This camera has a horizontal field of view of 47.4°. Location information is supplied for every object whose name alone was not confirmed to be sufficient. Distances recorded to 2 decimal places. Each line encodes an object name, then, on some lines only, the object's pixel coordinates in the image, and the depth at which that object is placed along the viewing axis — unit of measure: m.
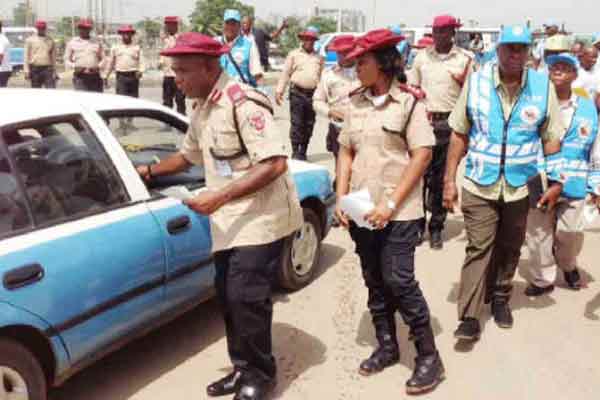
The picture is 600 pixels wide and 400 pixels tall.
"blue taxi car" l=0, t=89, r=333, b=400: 2.79
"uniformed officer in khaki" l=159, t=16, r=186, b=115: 11.07
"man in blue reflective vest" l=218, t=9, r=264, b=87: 8.16
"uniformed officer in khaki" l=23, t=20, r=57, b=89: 12.41
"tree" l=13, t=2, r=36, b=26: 99.94
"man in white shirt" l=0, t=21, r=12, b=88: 11.23
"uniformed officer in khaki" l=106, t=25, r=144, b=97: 11.39
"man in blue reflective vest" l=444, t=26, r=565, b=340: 3.80
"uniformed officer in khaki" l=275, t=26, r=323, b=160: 8.56
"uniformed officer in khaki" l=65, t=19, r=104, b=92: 11.55
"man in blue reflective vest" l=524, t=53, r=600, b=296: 4.51
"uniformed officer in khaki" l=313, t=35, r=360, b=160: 6.40
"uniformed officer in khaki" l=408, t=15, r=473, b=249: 5.74
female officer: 3.22
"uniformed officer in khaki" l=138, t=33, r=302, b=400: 2.93
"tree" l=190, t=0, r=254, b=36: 79.62
